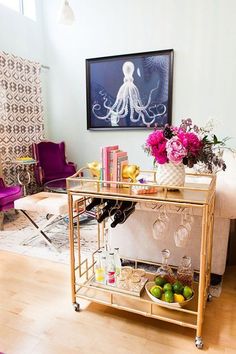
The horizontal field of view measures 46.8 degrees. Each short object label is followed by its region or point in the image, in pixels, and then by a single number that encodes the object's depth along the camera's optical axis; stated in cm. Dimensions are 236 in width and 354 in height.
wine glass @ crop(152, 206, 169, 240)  171
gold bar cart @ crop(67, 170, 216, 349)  146
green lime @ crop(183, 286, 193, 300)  166
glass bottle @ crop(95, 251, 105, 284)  185
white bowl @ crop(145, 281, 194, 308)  162
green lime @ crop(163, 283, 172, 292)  169
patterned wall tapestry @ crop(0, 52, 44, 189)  418
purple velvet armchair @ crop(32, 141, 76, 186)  452
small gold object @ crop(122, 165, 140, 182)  171
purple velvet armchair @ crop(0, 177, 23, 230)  336
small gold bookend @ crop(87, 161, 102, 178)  180
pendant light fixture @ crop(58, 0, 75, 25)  341
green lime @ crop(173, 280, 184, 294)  168
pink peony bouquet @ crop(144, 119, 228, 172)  146
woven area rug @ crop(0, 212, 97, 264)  277
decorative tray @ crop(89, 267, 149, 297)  176
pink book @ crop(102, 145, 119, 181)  170
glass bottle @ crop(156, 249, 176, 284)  181
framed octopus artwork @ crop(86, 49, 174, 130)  430
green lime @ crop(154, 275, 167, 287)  177
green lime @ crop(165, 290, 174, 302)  163
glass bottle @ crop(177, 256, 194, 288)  181
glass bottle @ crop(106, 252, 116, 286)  183
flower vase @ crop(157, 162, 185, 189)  156
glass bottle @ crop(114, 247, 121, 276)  186
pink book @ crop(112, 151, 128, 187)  168
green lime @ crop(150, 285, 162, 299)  167
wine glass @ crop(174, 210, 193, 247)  162
